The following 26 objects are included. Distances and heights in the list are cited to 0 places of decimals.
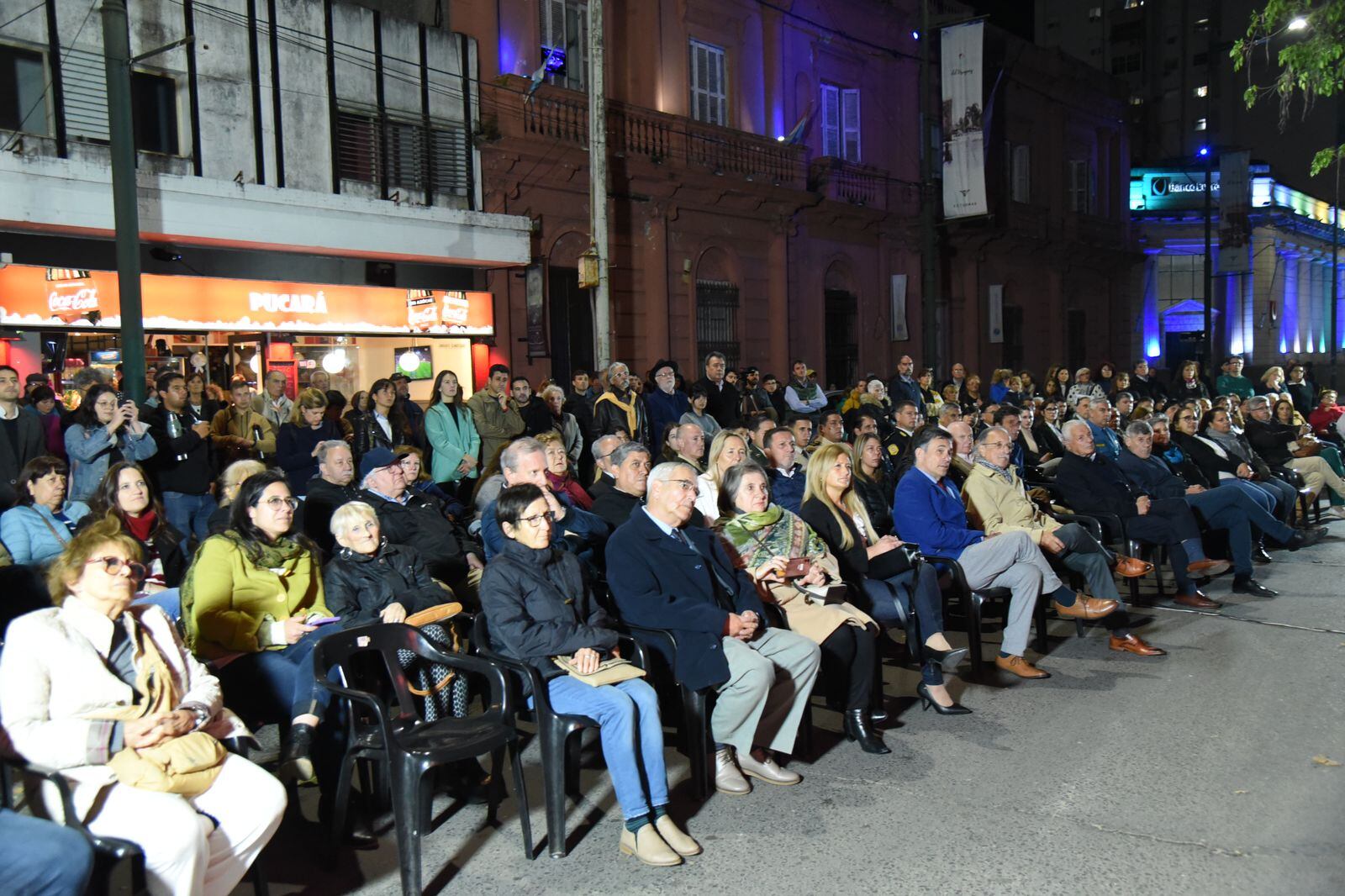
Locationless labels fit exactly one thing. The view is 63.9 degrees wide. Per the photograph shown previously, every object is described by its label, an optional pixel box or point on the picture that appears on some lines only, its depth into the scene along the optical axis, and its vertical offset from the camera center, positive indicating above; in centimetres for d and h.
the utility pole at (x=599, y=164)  1323 +258
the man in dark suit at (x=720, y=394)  1330 -29
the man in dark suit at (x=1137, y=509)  880 -121
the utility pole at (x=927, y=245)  2050 +237
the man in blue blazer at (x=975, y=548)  691 -118
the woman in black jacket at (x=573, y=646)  453 -121
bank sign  3903 +617
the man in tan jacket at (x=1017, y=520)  753 -110
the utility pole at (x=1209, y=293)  2818 +180
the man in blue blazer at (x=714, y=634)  516 -127
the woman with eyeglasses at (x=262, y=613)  484 -109
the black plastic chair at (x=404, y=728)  418 -147
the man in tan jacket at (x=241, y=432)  953 -44
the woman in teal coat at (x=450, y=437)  1028 -56
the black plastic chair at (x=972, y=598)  693 -151
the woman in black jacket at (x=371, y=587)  515 -103
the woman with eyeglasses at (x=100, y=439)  777 -37
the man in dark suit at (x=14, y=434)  788 -33
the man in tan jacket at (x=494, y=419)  1086 -42
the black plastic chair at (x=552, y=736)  457 -156
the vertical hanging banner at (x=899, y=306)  2458 +139
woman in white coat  357 -118
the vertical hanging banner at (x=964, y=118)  2367 +547
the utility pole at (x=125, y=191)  875 +164
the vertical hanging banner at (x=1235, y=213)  3819 +535
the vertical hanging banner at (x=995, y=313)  2858 +138
